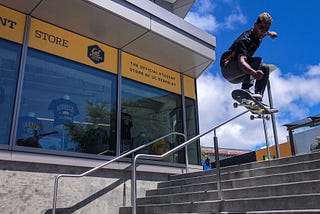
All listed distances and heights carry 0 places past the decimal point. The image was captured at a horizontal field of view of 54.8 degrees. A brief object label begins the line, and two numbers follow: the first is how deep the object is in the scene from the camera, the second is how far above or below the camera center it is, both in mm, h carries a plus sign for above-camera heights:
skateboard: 4676 +1495
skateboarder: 4593 +2083
